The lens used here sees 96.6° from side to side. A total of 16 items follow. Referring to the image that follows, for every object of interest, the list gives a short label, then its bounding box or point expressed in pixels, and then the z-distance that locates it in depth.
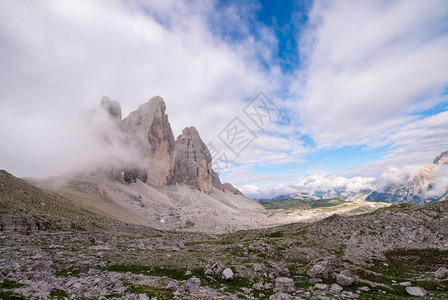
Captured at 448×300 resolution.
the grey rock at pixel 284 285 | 20.86
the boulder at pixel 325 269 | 24.74
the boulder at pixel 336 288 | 20.75
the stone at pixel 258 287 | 21.73
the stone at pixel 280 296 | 17.98
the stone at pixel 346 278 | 22.25
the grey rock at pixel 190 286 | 19.66
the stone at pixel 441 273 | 21.63
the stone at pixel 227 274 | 24.47
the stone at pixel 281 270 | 26.52
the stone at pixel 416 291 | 18.94
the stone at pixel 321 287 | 21.30
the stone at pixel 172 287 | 19.42
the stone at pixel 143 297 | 16.12
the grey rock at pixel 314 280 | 23.47
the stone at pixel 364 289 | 20.79
